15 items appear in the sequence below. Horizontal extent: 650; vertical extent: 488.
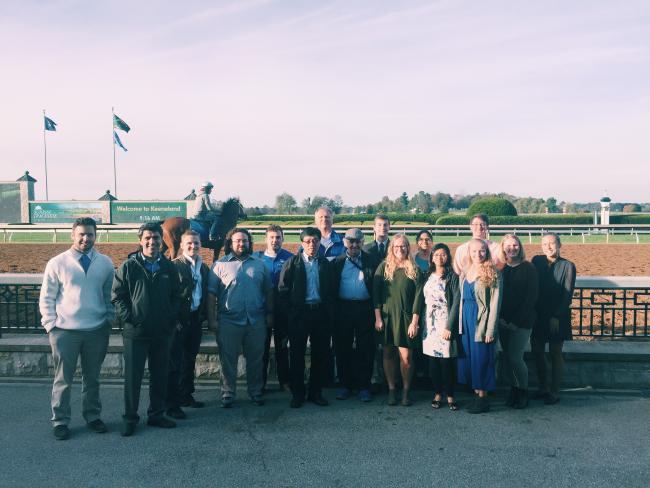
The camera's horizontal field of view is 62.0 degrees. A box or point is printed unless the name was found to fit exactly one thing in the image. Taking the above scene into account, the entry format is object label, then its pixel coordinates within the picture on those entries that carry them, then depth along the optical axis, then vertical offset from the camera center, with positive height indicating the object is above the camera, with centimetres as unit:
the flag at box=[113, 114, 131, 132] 3538 +608
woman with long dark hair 477 -93
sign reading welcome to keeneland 3059 +34
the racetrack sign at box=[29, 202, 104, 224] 3177 +32
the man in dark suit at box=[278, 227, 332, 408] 500 -84
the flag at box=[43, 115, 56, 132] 3903 +666
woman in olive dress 489 -82
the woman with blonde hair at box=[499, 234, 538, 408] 480 -84
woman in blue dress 470 -90
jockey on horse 963 +7
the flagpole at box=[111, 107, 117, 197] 3907 +306
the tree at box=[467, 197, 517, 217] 3123 +69
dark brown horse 971 -5
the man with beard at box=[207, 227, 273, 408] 494 -87
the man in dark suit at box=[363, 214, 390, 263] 580 -22
